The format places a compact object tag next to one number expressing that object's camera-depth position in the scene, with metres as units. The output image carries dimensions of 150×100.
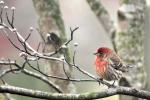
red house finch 10.31
